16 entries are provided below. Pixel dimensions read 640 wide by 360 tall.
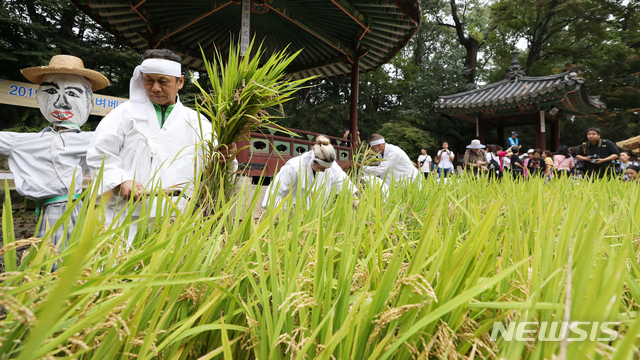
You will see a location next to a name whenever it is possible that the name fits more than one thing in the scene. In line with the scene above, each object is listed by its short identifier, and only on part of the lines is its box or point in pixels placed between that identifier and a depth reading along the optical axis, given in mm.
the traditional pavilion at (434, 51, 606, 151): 10336
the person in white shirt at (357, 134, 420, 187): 3809
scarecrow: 1992
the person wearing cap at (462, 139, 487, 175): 6412
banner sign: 3582
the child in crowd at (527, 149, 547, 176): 6809
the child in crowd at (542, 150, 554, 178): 5846
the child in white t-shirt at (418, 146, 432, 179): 7308
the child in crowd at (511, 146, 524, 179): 6445
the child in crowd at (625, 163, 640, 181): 5449
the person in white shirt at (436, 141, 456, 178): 8070
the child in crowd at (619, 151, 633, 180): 6262
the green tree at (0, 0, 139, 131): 7203
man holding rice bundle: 1594
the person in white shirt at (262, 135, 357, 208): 2510
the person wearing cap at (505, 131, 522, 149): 9125
